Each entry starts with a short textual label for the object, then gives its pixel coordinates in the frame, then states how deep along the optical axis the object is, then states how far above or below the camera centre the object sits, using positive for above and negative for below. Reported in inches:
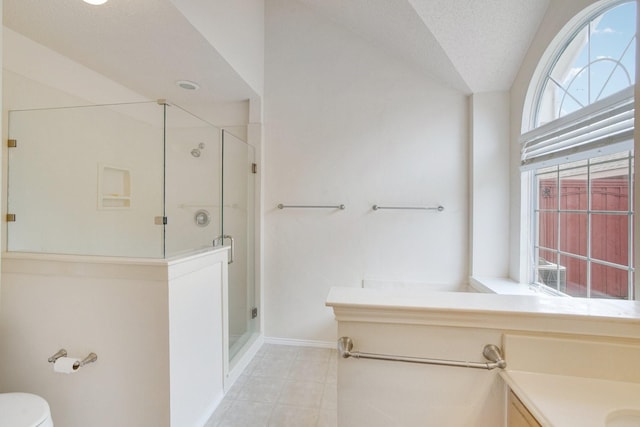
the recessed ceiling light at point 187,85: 83.0 +40.0
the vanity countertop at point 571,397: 27.7 -20.5
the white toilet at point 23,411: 41.2 -31.4
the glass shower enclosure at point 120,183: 60.5 +8.0
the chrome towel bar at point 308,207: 95.0 +2.1
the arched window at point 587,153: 48.8 +12.2
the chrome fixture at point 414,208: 90.2 +1.6
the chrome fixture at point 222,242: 81.4 -9.0
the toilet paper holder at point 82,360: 52.2 -28.2
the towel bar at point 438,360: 34.3 -19.1
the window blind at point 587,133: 45.6 +16.0
